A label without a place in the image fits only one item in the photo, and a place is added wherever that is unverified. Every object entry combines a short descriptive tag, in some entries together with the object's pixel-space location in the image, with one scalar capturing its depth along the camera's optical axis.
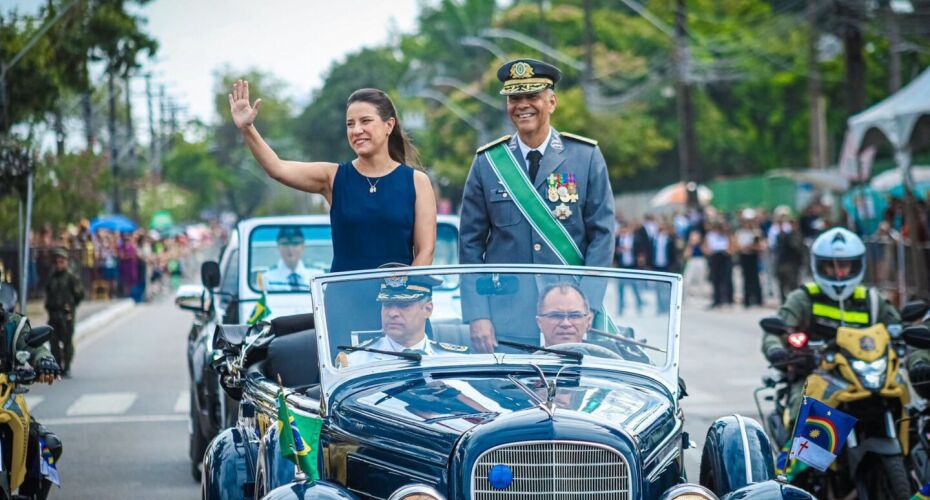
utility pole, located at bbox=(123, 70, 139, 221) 63.06
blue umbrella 47.28
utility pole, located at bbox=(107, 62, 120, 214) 55.16
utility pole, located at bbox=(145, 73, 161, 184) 75.44
